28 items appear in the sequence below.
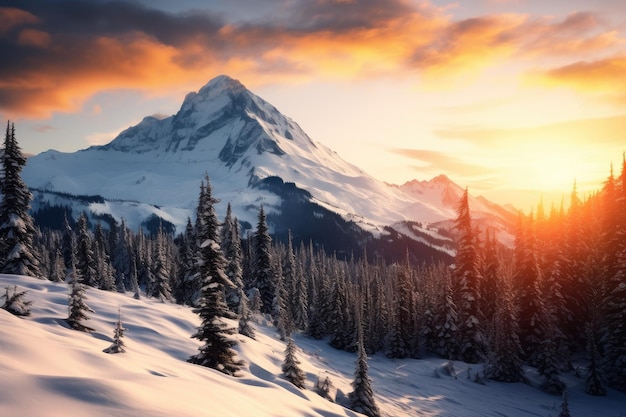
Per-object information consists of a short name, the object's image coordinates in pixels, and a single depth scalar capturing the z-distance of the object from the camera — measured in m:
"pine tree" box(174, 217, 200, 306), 49.90
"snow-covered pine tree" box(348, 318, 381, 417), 20.69
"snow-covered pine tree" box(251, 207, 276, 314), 50.38
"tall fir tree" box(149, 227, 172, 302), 53.09
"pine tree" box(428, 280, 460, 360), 41.38
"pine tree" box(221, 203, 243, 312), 41.97
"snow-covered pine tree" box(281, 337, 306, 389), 19.08
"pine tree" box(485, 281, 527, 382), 32.53
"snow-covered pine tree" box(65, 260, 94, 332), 15.73
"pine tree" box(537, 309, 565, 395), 30.98
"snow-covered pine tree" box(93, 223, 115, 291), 55.71
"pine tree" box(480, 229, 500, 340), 45.00
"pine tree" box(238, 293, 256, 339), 26.14
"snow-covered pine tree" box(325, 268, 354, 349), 52.94
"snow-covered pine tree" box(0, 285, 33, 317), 15.23
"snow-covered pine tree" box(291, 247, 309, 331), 59.09
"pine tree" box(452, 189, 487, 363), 39.50
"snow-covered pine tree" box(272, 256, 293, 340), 48.44
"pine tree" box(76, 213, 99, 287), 51.59
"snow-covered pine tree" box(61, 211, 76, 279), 78.71
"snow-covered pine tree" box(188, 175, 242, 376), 16.62
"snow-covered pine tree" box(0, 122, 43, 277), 27.95
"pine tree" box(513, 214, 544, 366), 36.12
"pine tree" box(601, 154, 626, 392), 30.34
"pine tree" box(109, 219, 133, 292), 84.75
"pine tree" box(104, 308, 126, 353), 12.40
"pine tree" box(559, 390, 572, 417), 21.02
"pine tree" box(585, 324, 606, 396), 29.66
